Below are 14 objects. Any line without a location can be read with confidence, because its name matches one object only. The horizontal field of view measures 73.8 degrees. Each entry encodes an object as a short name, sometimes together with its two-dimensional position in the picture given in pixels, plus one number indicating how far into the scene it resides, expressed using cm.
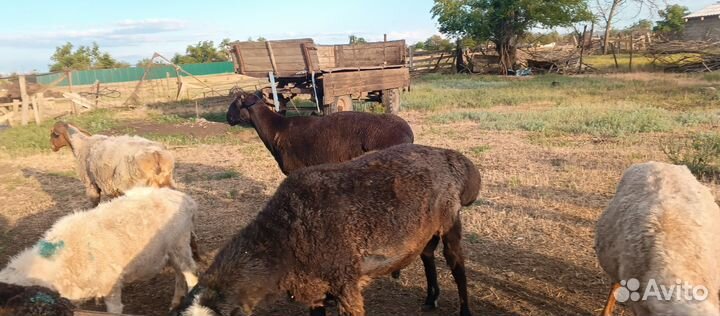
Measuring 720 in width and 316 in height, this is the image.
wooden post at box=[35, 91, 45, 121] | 1969
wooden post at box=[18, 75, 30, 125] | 1903
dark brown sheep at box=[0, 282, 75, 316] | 309
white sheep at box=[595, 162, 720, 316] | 312
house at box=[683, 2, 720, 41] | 4146
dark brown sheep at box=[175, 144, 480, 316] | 336
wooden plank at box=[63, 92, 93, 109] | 2232
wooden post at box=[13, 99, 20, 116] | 2000
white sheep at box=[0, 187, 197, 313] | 418
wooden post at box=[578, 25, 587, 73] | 3316
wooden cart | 1412
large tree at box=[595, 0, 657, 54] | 4209
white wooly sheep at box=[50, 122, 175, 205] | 677
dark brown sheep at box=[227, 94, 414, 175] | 733
